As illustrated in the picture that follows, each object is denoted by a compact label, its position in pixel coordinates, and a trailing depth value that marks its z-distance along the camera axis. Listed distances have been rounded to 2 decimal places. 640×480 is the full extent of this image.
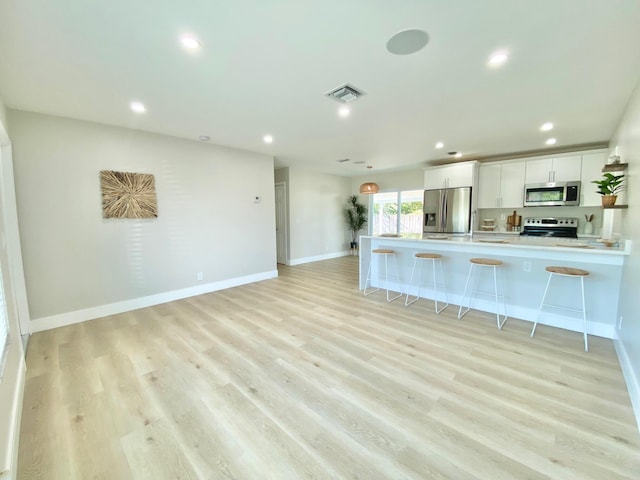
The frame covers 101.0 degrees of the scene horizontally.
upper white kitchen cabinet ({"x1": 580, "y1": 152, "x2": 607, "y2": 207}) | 4.42
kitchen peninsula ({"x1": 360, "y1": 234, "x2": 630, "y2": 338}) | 2.84
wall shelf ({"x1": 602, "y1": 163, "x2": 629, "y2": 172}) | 2.71
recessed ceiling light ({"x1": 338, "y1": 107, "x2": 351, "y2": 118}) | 3.03
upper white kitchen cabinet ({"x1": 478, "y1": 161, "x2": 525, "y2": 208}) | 5.20
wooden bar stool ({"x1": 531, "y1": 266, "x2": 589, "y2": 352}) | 2.62
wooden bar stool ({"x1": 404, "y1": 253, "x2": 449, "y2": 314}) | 3.78
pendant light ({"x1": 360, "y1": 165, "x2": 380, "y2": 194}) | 4.99
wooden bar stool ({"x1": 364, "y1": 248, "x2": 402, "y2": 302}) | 4.35
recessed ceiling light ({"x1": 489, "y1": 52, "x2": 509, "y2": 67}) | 2.00
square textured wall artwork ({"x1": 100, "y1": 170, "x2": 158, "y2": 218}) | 3.49
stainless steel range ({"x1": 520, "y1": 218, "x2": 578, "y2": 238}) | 4.89
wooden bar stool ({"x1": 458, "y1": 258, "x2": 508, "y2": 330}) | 3.23
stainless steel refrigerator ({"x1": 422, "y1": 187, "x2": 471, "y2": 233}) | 5.57
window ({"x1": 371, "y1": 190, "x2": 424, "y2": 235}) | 7.46
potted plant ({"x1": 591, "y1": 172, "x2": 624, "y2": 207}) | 2.77
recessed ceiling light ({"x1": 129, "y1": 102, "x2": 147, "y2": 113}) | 2.87
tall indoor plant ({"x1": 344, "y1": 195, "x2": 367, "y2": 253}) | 8.23
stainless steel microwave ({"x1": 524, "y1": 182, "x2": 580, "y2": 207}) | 4.61
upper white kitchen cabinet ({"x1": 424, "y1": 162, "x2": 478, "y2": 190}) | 5.52
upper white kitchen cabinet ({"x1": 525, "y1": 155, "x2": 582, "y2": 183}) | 4.63
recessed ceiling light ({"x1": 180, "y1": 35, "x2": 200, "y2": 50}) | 1.82
